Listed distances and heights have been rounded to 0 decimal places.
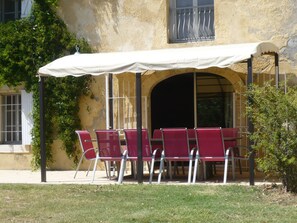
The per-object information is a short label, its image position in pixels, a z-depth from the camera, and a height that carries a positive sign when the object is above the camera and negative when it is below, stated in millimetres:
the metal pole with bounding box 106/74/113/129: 16484 +400
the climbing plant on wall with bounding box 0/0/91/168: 17141 +1272
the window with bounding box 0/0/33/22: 18125 +2835
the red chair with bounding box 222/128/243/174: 13220 -494
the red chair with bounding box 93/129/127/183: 13375 -614
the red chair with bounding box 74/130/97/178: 14191 -599
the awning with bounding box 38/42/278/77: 12641 +1033
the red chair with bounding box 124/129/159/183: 13102 -624
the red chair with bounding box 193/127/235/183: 12570 -592
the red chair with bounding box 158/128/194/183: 12961 -602
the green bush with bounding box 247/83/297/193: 10547 -303
